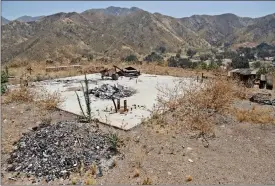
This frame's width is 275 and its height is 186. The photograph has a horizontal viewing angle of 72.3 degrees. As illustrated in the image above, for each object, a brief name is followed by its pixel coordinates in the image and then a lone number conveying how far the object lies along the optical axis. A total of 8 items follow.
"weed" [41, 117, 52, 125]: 4.65
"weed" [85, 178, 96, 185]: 3.07
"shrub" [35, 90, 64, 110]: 5.44
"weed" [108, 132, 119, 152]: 3.77
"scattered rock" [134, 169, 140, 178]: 3.22
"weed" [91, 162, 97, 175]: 3.27
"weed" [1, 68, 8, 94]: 6.46
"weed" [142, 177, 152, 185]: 3.08
